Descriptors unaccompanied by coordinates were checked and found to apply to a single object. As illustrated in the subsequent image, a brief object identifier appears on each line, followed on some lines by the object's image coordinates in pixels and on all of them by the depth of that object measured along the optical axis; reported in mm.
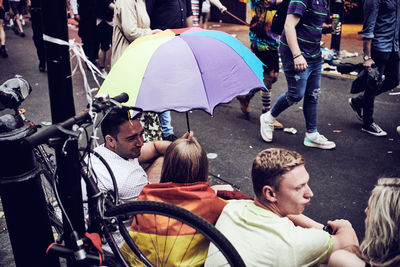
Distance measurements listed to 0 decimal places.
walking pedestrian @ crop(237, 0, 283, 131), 5141
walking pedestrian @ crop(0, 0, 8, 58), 8535
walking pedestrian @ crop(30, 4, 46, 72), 7609
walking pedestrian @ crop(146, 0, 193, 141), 4496
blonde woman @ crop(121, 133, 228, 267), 1966
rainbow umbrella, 2619
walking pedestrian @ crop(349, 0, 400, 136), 4426
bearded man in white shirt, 2467
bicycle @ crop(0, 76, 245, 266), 1754
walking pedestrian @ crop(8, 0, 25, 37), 11438
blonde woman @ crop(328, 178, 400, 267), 1674
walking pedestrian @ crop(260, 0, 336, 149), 4082
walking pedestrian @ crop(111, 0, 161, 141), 4015
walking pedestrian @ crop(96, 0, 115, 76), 7496
